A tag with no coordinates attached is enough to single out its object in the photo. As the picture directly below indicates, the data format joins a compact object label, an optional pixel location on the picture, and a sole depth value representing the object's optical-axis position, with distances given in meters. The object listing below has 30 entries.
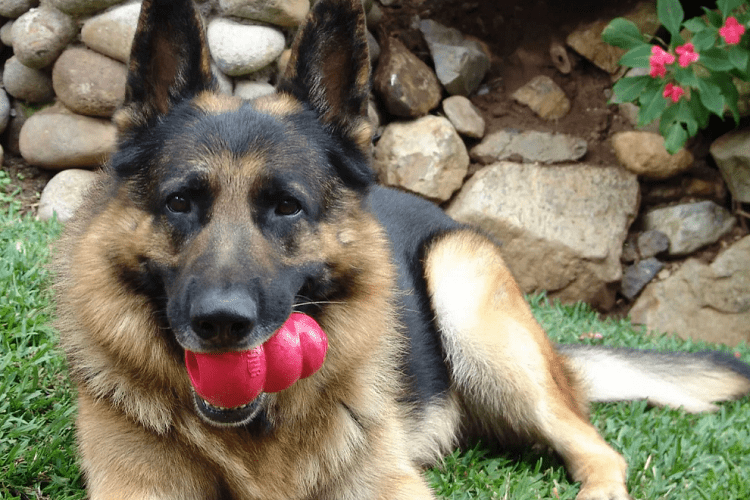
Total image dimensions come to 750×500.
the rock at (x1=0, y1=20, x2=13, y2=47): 6.27
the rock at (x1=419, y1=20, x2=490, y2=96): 7.08
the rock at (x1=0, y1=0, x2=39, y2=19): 6.12
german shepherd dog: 2.37
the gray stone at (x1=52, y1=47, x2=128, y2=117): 5.93
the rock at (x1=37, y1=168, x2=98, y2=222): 5.84
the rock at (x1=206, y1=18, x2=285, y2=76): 5.81
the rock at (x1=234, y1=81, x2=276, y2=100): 6.00
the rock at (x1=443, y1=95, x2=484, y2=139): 7.01
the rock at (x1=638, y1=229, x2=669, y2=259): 6.96
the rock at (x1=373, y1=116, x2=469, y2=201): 6.71
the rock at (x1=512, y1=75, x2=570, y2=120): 7.31
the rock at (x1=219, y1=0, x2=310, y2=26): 5.75
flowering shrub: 5.33
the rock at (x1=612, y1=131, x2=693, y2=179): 6.88
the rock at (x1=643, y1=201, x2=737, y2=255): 6.88
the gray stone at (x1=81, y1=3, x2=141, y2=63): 5.82
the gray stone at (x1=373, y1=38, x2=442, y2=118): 6.79
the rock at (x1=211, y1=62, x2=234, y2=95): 5.93
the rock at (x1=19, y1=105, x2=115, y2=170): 5.98
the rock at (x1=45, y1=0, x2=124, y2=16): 5.85
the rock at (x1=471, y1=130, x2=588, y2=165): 7.03
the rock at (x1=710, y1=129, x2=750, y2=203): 6.57
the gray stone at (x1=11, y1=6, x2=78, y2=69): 5.98
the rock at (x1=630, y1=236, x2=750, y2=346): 6.55
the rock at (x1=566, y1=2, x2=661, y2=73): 7.07
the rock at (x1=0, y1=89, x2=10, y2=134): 6.21
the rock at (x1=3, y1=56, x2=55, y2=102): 6.20
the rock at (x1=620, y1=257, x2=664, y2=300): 6.93
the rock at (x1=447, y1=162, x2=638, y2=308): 6.65
